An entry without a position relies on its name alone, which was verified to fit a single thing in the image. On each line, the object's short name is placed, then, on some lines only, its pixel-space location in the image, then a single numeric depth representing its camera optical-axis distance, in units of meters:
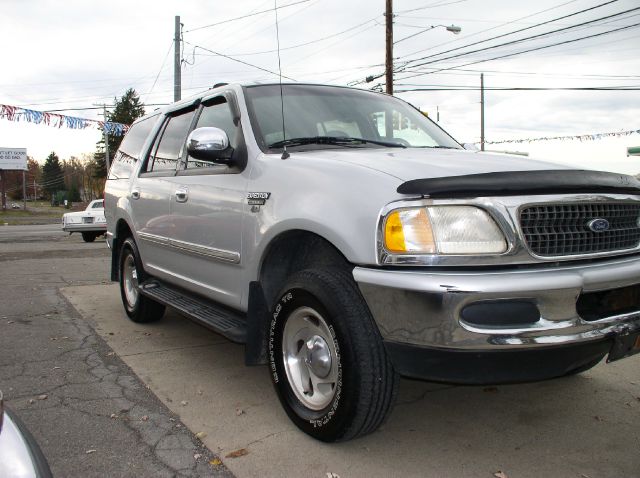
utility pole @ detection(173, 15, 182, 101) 22.64
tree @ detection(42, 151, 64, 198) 116.12
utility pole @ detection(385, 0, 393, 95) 19.86
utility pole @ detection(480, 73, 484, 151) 41.12
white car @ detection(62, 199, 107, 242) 19.33
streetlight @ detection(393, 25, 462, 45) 18.97
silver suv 2.29
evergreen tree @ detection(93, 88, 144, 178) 72.44
